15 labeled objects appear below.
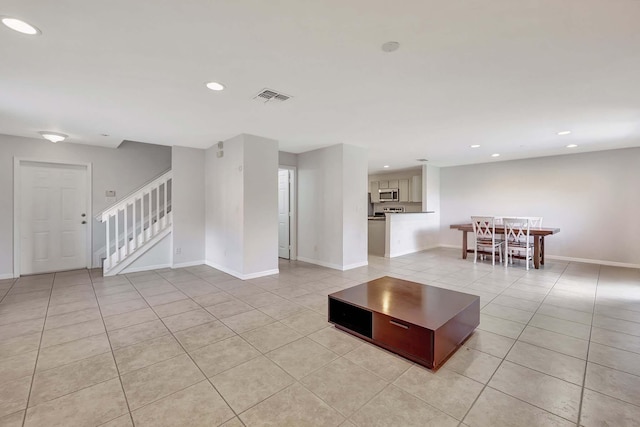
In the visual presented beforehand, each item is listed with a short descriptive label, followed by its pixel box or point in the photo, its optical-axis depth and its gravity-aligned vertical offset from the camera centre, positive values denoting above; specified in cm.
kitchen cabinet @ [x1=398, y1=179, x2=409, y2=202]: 882 +65
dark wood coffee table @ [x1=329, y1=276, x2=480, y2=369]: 210 -89
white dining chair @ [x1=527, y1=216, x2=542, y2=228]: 577 -26
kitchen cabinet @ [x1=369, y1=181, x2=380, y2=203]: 970 +68
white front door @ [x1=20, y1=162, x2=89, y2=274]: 485 -14
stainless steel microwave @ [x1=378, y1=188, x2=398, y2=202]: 908 +53
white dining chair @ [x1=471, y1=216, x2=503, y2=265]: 589 -47
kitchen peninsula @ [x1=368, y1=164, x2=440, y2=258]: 686 -12
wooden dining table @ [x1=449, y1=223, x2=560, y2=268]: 531 -56
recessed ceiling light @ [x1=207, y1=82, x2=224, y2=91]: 264 +120
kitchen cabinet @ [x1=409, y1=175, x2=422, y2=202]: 842 +67
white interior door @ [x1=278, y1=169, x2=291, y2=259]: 630 -14
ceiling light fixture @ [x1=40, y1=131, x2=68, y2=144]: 428 +114
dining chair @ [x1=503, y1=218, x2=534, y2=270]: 539 -48
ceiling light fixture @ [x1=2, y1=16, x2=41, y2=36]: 173 +117
